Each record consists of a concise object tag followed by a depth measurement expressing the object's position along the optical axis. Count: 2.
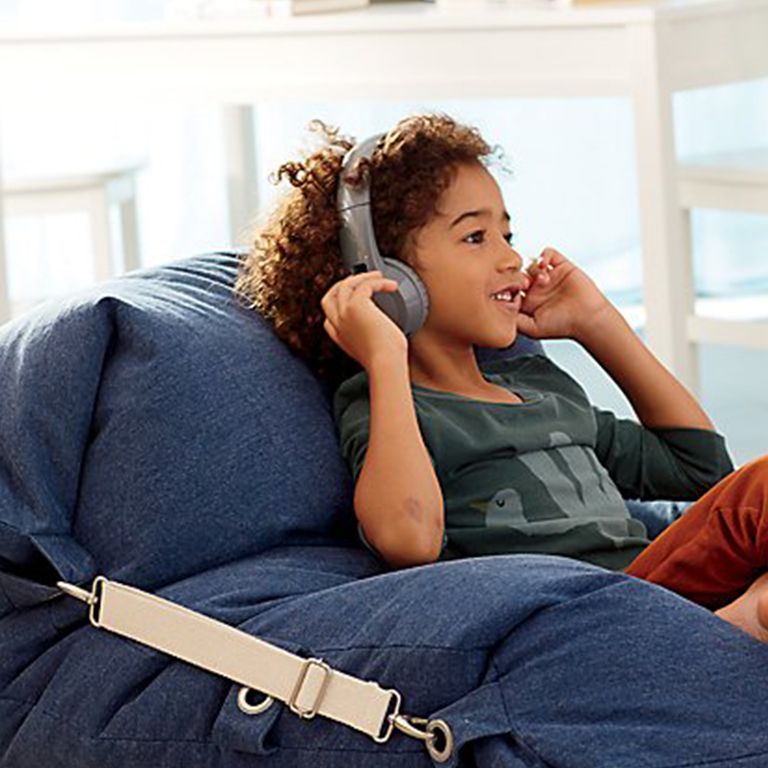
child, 2.66
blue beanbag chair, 2.19
